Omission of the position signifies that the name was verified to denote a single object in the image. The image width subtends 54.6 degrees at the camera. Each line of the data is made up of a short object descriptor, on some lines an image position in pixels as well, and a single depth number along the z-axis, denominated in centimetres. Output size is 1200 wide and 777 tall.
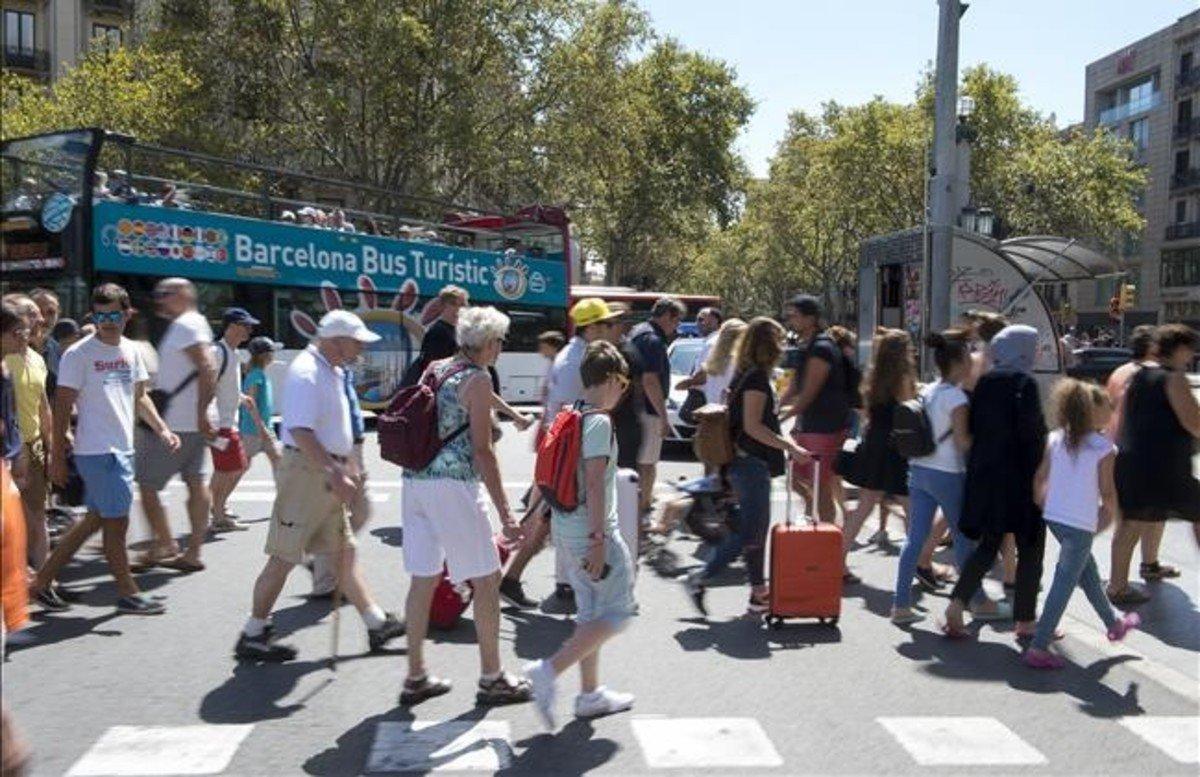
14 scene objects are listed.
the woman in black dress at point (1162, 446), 668
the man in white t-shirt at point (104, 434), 638
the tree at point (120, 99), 2994
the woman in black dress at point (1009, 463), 588
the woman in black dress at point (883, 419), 723
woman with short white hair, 483
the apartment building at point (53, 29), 4722
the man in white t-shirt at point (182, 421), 716
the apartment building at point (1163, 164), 6288
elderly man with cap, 539
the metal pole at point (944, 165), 1491
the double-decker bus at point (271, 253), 1324
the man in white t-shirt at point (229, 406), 853
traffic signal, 3894
